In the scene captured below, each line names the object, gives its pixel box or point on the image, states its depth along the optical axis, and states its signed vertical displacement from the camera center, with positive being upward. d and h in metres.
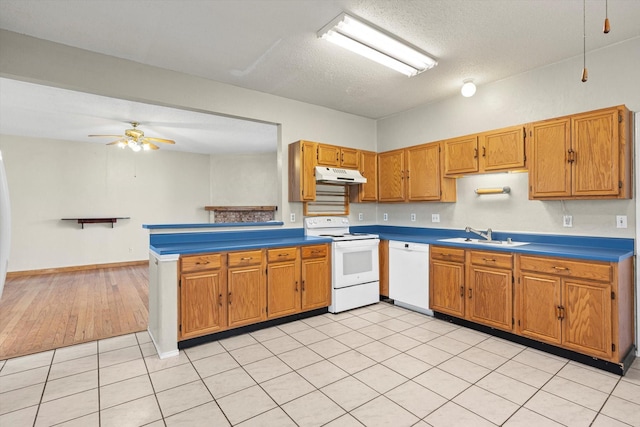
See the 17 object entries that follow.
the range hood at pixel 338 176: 3.98 +0.46
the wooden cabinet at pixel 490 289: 2.95 -0.76
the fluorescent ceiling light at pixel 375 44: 2.45 +1.41
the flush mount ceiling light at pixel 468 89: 3.49 +1.33
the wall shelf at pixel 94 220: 6.47 -0.12
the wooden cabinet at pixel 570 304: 2.39 -0.77
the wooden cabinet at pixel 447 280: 3.33 -0.76
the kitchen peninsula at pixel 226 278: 2.79 -0.65
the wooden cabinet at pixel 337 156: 4.13 +0.74
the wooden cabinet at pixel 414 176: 3.95 +0.46
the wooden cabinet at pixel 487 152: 3.20 +0.63
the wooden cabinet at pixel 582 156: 2.57 +0.46
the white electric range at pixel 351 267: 3.81 -0.69
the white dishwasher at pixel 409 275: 3.68 -0.78
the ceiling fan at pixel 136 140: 5.16 +1.23
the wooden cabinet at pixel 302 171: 3.93 +0.51
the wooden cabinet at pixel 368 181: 4.58 +0.44
